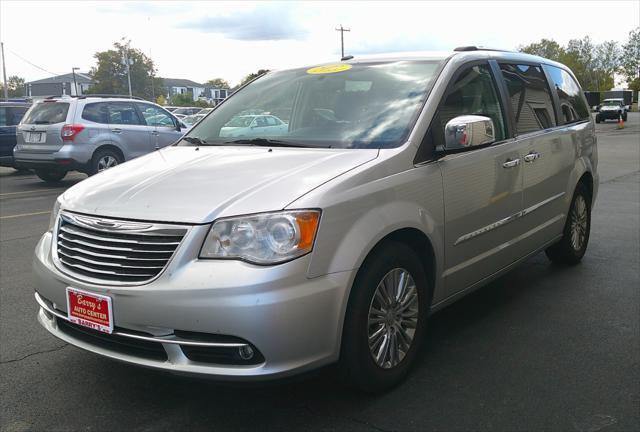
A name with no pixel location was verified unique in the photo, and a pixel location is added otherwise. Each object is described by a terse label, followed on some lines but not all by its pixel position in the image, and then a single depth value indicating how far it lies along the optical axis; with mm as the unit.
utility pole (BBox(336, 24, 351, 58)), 71438
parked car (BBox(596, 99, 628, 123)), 44491
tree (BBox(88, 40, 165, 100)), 88812
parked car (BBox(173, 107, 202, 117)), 37453
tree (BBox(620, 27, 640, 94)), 107725
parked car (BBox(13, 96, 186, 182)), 12336
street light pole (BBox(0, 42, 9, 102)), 58694
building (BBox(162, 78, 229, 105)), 114375
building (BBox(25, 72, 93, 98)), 106312
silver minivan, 2658
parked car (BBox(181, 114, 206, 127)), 24947
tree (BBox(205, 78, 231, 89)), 124375
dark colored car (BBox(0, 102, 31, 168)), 14891
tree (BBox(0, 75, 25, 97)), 107125
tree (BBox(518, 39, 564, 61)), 123250
